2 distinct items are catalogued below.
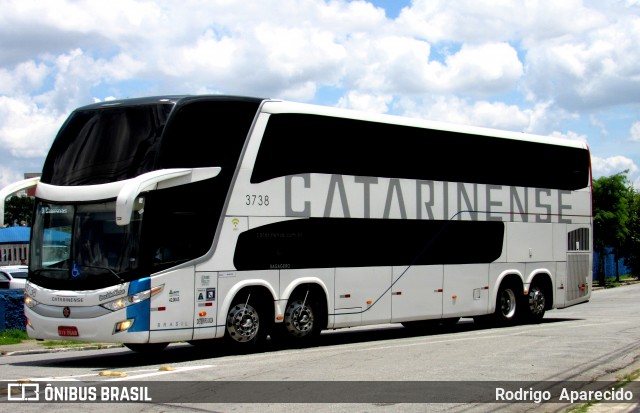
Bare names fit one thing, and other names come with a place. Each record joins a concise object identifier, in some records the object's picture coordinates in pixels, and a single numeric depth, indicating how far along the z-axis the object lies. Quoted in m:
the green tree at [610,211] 53.69
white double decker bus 14.41
